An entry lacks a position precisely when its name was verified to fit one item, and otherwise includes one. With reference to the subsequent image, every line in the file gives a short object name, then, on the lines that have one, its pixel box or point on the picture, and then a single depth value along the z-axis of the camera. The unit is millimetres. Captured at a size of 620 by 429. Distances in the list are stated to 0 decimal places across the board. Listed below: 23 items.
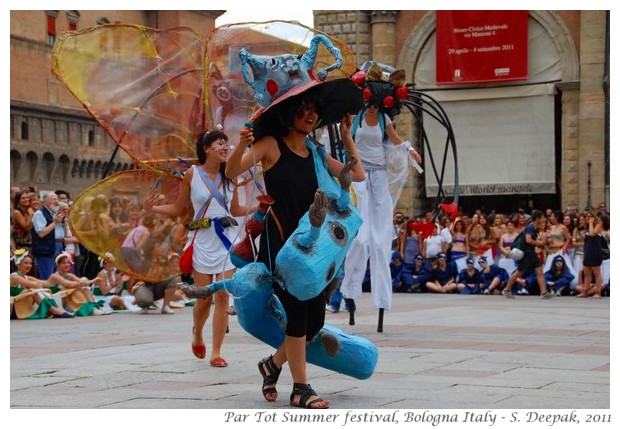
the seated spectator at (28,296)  14594
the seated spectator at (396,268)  21203
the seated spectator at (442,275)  20766
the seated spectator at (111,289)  16281
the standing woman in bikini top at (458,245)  20922
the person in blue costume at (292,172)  6629
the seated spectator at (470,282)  20438
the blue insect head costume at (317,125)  6430
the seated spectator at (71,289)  15250
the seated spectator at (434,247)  20891
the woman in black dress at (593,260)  18906
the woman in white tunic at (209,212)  8953
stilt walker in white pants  11062
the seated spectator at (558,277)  19609
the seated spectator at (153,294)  15289
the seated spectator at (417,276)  20969
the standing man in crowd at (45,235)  15586
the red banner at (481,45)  33500
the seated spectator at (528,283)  19734
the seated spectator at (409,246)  21375
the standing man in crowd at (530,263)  19047
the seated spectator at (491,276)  20016
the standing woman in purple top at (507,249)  20078
